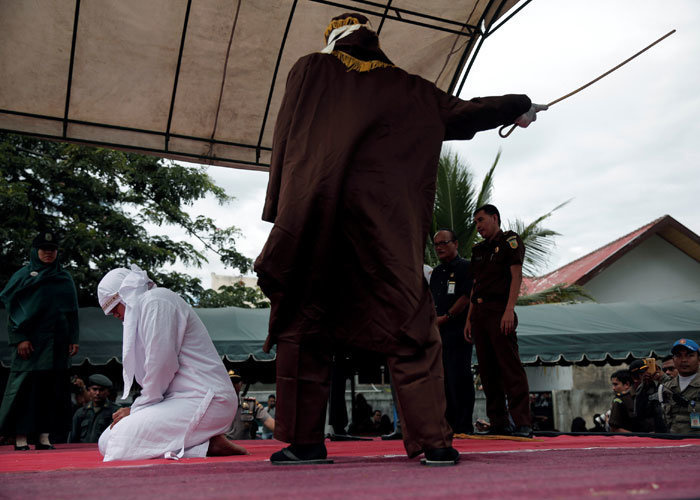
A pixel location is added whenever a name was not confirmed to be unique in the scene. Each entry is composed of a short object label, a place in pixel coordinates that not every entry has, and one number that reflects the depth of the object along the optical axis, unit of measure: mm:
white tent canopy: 5484
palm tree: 15961
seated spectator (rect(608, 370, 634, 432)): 7609
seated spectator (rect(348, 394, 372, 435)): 12369
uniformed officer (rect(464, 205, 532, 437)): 4961
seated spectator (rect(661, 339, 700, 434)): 5547
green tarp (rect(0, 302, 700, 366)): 9102
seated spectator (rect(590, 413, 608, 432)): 10805
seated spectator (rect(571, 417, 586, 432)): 12656
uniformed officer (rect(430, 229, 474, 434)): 5543
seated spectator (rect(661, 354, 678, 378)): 7916
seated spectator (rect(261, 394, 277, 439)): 12578
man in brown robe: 2352
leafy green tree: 13078
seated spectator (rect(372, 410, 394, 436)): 13169
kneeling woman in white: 3301
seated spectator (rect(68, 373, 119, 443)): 8469
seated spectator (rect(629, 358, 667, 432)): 7035
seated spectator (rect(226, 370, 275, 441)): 8094
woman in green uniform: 5652
